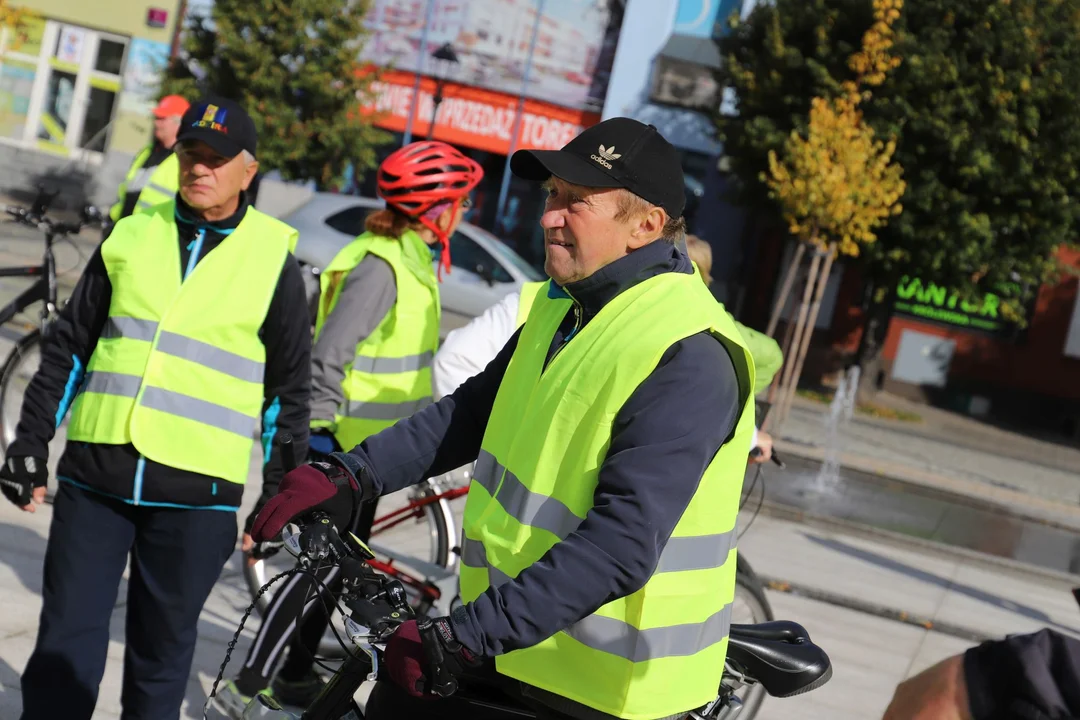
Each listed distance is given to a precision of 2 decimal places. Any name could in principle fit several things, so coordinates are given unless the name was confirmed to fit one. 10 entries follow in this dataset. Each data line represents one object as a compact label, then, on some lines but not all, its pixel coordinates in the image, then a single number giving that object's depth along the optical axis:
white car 15.01
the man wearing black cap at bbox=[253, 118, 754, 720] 2.17
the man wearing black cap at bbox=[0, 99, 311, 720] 3.29
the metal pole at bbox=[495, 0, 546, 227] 25.04
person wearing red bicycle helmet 4.32
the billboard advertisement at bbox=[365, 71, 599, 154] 25.08
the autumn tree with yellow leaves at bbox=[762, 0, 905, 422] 13.62
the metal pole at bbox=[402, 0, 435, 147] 25.66
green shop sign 22.44
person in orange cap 6.91
